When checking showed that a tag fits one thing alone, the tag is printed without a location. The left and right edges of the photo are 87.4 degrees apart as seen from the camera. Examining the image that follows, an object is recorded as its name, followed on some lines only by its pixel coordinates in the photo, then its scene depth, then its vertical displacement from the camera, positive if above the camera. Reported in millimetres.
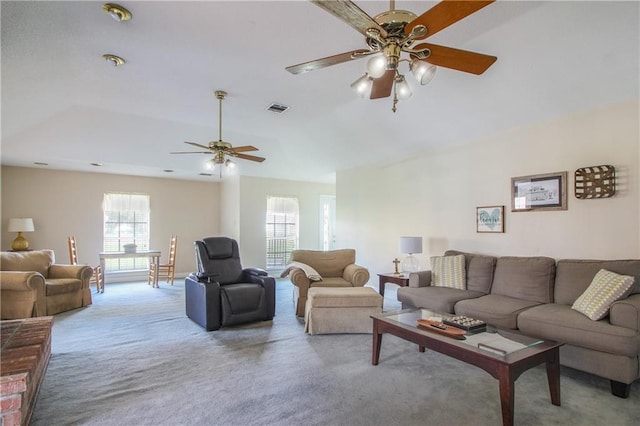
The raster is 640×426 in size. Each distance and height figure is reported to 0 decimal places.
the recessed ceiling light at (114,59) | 3133 +1506
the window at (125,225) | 7137 -170
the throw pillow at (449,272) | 4117 -652
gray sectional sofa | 2432 -814
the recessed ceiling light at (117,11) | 2344 +1472
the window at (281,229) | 7809 -244
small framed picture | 4207 +24
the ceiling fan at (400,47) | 1642 +1026
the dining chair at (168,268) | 6809 -1042
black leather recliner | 3893 -869
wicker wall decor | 3268 +403
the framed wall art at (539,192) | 3668 +336
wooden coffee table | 1982 -879
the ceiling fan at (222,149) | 4012 +844
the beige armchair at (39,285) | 4188 -924
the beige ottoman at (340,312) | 3699 -1027
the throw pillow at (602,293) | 2670 -583
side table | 4613 -845
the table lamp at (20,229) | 5827 -223
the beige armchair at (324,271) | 4398 -725
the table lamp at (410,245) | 4707 -350
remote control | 2547 -817
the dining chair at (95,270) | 6094 -978
